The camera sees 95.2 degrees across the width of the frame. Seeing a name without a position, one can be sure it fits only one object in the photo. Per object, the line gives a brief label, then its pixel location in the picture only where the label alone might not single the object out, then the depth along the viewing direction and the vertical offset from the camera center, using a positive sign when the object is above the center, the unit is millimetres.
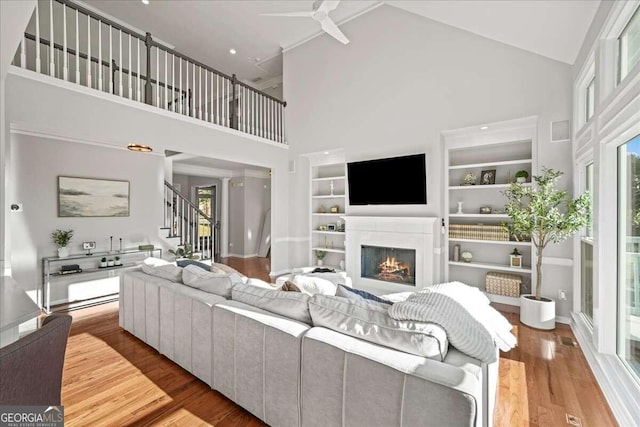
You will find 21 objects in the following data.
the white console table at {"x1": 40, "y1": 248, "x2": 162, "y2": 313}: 4180 -841
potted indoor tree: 3135 -95
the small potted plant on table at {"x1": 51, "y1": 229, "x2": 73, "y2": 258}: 4379 -430
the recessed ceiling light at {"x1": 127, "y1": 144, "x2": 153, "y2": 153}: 3854 +869
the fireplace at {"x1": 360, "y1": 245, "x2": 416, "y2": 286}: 4832 -906
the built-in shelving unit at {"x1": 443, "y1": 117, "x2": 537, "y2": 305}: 4010 +341
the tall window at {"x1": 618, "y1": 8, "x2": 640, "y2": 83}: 2117 +1267
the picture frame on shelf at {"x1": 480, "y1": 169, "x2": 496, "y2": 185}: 4227 +506
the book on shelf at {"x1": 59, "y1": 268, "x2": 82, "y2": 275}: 4316 -884
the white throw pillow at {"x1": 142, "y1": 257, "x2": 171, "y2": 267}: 3215 -572
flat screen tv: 4607 +517
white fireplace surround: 4504 -485
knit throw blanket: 1412 -537
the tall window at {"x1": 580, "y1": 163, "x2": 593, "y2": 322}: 3119 -589
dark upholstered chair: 921 -531
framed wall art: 4574 +250
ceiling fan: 3400 +2438
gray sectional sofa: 1228 -823
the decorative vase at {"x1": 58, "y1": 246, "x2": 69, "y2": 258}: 4370 -597
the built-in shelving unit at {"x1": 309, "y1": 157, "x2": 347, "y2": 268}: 5961 +19
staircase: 5934 -203
